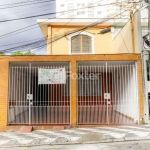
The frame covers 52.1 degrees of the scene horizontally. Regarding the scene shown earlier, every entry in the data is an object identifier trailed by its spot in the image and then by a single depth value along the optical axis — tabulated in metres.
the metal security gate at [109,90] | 6.82
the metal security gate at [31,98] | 6.88
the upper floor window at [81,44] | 11.16
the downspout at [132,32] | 7.17
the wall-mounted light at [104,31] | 10.55
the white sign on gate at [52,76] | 6.52
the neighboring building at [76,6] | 43.16
